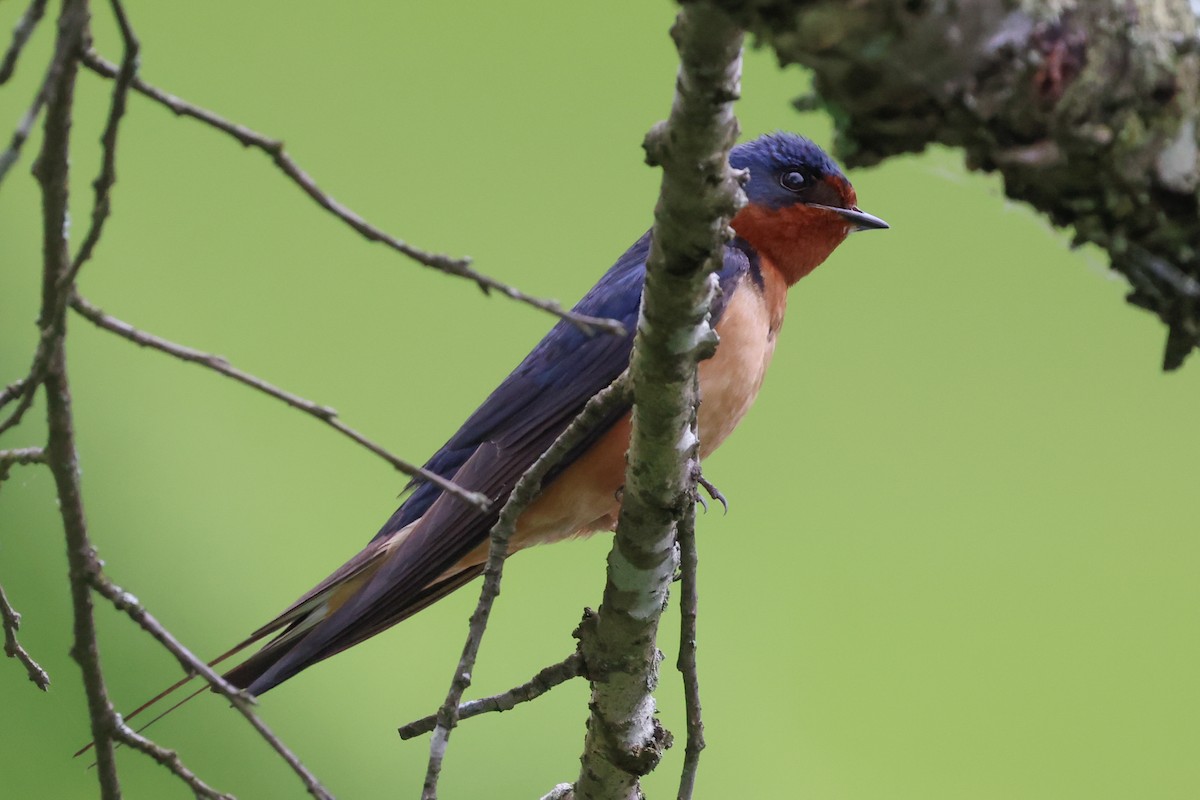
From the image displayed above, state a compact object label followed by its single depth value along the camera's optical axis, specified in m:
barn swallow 4.13
